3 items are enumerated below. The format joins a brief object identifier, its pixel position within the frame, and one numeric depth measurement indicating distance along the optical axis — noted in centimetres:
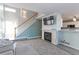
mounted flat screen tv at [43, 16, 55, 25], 342
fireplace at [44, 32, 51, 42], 366
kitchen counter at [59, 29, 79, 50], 247
